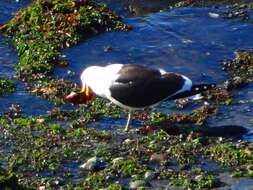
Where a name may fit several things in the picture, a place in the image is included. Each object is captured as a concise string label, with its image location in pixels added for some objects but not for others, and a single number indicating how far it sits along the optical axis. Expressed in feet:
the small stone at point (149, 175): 59.00
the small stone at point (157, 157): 61.93
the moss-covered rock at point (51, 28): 82.94
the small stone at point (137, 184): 57.77
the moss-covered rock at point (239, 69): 77.05
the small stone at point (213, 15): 96.94
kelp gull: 67.67
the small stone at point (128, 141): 65.41
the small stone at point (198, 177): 58.13
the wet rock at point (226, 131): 66.69
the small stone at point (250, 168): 59.42
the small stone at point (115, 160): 61.33
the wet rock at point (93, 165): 61.00
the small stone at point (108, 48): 86.58
